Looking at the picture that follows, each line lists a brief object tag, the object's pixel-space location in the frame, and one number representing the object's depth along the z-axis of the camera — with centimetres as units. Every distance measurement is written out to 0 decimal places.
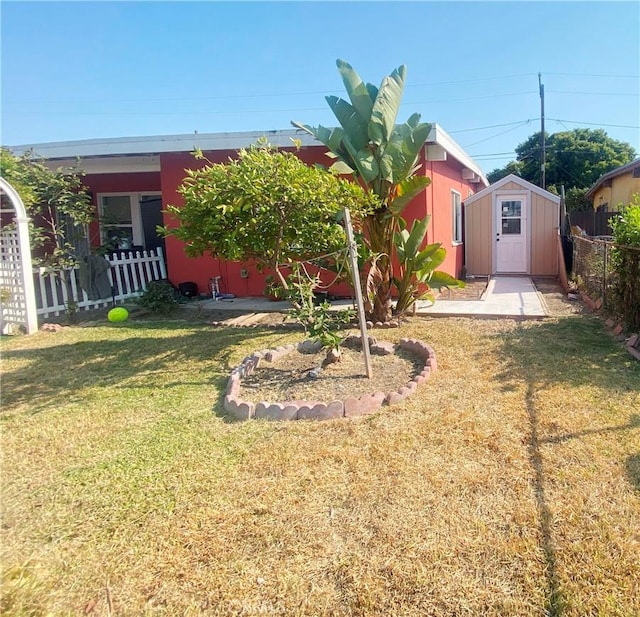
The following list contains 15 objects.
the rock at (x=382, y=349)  565
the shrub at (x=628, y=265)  587
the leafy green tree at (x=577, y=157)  3400
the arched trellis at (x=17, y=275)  775
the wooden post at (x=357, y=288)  464
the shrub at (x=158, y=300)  930
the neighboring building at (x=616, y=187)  1151
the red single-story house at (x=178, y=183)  920
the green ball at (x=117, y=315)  880
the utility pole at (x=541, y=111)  2812
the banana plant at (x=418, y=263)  735
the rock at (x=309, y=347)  591
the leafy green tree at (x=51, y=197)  816
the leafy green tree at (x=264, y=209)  472
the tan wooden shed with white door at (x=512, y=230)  1299
